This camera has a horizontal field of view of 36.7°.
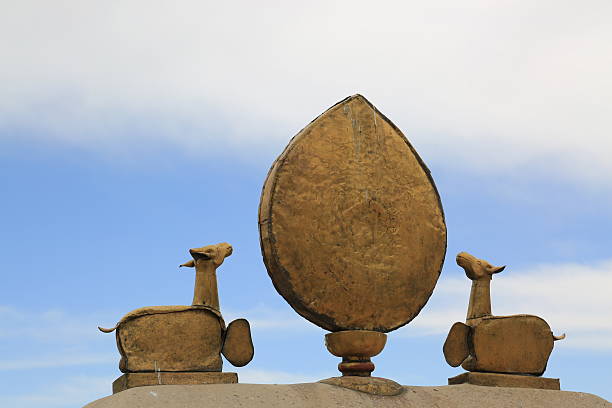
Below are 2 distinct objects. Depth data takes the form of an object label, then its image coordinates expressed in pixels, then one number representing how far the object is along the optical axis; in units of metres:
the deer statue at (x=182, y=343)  4.70
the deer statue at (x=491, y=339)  5.40
